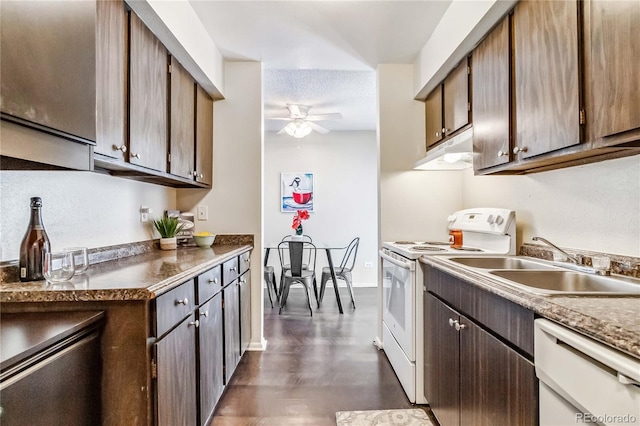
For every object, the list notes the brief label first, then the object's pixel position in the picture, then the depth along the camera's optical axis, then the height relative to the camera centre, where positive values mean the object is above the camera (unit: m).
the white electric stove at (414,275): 1.98 -0.39
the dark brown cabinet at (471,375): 1.02 -0.62
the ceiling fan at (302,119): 3.96 +1.19
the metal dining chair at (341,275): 4.06 -0.75
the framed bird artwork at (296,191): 5.19 +0.40
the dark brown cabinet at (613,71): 0.97 +0.45
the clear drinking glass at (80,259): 1.24 -0.16
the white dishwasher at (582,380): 0.65 -0.37
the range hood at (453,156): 1.99 +0.40
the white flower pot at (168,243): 2.36 -0.19
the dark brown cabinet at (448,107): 2.14 +0.80
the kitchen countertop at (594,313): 0.67 -0.24
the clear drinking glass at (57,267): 1.16 -0.18
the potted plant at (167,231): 2.37 -0.10
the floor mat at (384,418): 1.80 -1.13
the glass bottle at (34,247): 1.20 -0.11
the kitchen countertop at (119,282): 1.02 -0.23
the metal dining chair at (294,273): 3.69 -0.65
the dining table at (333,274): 3.81 -0.70
